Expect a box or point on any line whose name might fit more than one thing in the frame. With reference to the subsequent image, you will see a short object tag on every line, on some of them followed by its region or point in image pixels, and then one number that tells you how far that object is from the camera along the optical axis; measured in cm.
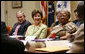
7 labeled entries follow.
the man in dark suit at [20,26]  433
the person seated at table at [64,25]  345
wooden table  202
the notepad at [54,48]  202
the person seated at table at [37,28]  377
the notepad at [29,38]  298
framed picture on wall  757
